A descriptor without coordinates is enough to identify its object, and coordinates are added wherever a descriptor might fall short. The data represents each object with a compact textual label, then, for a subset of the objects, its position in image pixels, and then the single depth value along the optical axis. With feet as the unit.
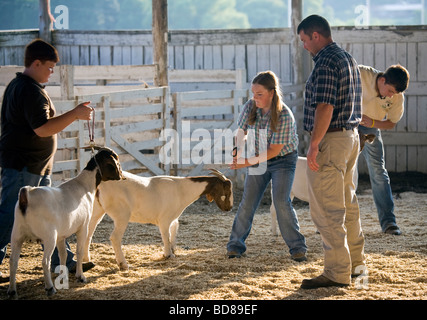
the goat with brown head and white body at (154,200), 39.73
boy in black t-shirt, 33.91
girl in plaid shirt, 40.34
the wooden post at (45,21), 87.25
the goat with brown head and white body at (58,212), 31.65
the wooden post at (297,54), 84.64
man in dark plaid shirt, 32.65
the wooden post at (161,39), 72.84
